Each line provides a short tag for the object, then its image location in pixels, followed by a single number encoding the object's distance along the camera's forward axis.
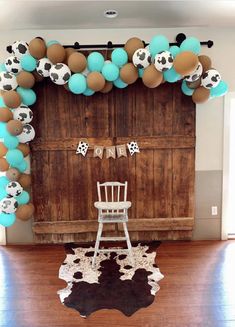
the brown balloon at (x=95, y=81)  2.84
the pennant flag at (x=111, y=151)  3.38
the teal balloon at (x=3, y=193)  3.00
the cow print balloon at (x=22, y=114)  2.97
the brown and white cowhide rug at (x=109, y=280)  2.44
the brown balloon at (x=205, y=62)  2.94
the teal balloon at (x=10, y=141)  2.93
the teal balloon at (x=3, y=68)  2.99
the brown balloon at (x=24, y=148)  3.06
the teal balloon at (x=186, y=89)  3.10
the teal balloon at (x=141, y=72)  2.87
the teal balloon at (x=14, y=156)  2.95
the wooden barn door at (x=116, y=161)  3.33
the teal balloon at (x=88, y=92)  3.01
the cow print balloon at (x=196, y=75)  2.81
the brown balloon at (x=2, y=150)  2.98
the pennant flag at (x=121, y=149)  3.37
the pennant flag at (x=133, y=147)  3.38
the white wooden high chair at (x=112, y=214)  2.97
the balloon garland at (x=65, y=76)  2.75
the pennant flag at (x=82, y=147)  3.37
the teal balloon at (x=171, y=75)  2.77
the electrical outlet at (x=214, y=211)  3.58
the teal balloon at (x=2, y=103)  2.95
